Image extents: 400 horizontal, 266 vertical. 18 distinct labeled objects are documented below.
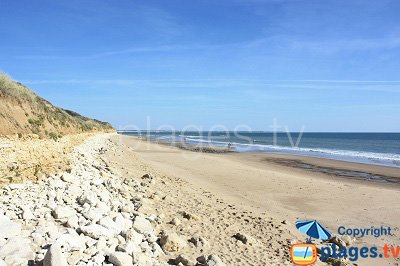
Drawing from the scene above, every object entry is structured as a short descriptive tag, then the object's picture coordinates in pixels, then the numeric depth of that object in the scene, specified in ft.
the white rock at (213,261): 18.98
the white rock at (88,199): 23.75
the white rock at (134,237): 19.84
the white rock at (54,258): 14.70
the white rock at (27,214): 19.34
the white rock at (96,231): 18.87
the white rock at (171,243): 20.71
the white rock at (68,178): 28.40
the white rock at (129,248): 17.98
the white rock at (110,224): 20.38
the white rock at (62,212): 20.54
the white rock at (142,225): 22.27
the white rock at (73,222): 19.63
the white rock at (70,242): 16.76
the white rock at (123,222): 21.63
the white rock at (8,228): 16.93
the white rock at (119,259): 16.43
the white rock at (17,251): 15.29
